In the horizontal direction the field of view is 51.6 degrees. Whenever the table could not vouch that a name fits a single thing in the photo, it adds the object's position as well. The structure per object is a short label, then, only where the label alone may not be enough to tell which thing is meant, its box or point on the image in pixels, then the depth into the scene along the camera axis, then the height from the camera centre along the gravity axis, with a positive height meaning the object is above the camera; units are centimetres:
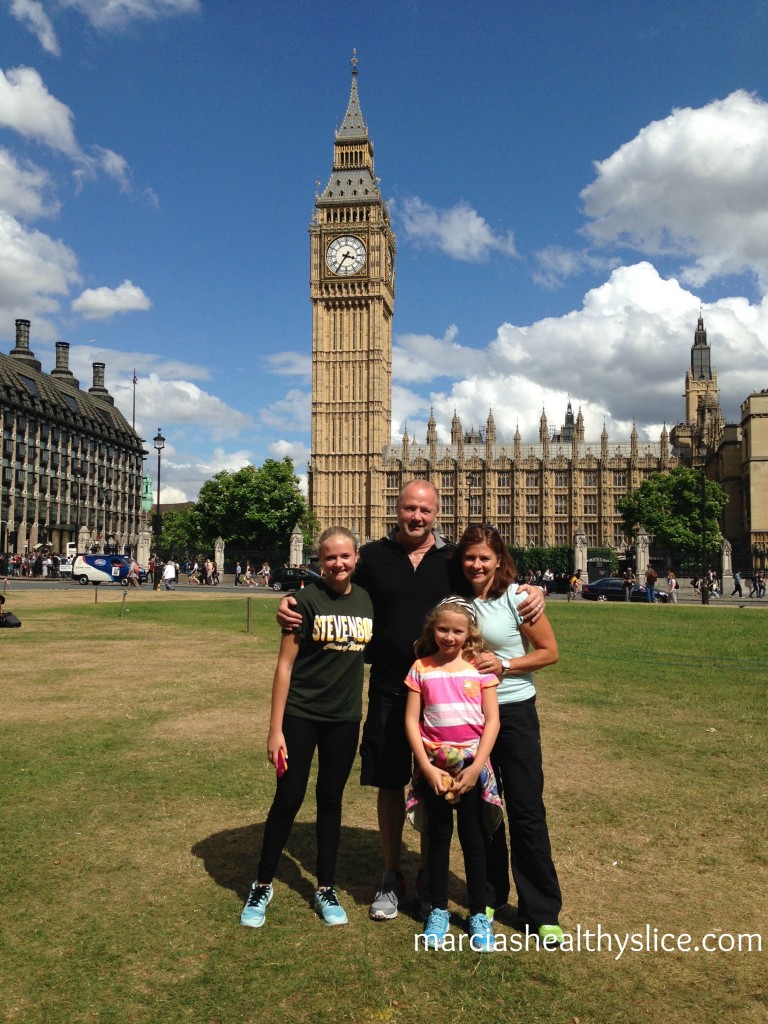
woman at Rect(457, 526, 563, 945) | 399 -79
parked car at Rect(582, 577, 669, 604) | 3509 -162
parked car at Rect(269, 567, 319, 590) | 3659 -121
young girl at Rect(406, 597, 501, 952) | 382 -92
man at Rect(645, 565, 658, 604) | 3356 -137
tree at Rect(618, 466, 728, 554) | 5809 +351
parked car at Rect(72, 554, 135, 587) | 4003 -94
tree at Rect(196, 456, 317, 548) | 6500 +382
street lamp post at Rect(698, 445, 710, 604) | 3256 -133
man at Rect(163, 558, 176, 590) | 3684 -102
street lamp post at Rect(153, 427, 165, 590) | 3616 +496
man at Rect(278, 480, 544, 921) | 419 -48
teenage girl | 410 -79
